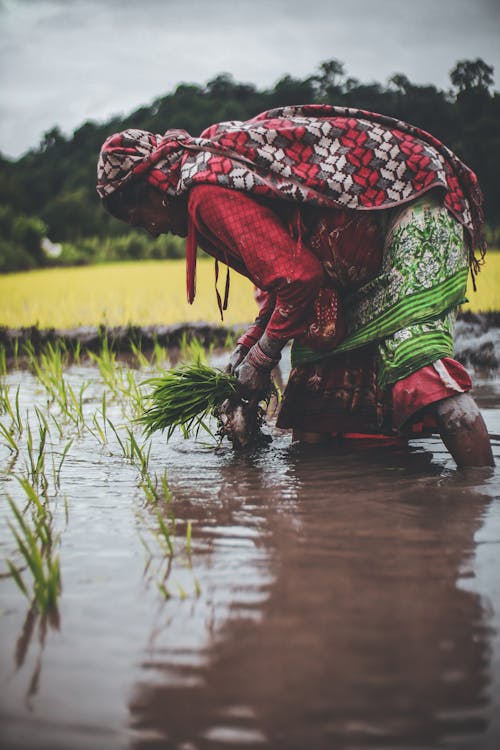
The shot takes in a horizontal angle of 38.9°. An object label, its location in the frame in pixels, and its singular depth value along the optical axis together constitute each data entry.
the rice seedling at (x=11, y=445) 2.39
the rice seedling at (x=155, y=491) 1.76
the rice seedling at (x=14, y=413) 2.59
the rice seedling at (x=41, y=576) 1.19
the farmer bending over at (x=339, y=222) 2.00
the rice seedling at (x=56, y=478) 1.98
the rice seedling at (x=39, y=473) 1.98
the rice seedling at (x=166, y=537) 1.35
